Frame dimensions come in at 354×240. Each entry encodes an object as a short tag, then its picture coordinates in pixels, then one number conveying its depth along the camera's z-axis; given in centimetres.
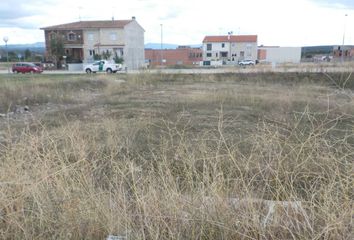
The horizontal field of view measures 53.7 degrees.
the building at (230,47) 9044
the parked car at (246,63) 6540
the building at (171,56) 7999
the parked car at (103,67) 4209
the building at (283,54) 9156
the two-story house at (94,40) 5925
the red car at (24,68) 4206
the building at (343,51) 7386
